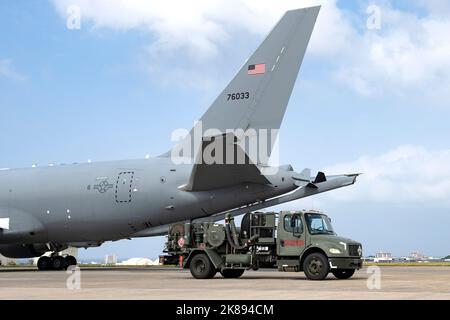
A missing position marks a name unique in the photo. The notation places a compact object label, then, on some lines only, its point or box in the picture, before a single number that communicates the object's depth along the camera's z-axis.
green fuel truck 25.38
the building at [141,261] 71.03
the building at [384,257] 103.11
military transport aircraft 34.56
